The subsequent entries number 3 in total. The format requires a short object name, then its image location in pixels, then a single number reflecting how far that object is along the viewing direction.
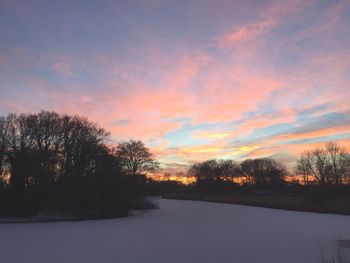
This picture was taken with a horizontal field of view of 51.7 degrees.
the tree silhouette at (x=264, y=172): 76.62
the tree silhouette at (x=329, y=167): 63.28
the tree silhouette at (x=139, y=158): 47.72
